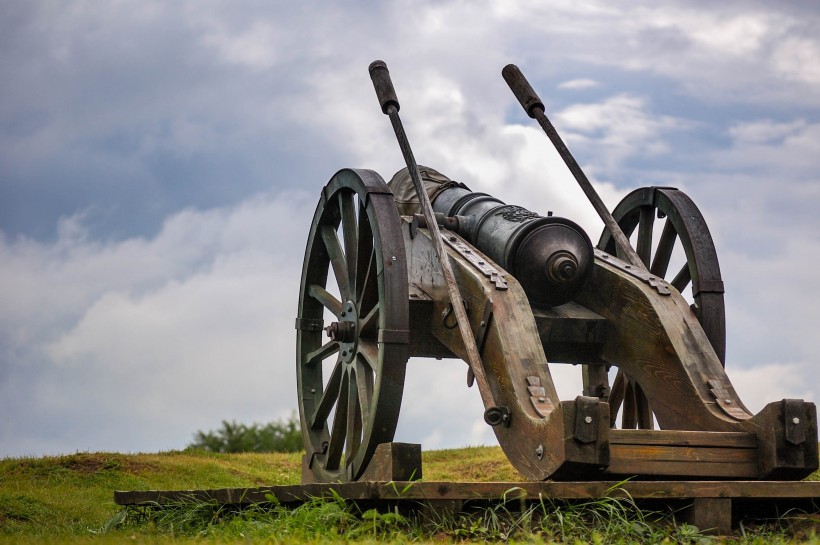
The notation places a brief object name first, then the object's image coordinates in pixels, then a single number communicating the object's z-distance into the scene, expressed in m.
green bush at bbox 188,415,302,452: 20.05
